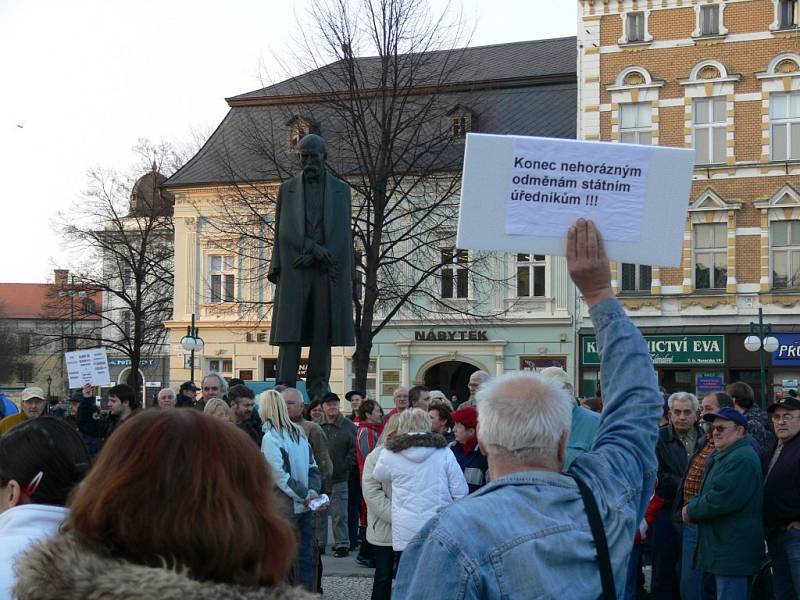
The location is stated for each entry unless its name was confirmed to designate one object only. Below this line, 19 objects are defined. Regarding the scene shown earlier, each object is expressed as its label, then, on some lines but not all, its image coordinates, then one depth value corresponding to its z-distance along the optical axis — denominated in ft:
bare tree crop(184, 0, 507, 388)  89.20
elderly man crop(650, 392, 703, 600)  31.07
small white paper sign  48.60
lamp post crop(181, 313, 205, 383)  105.60
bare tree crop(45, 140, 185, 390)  151.23
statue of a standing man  35.78
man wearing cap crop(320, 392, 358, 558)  42.32
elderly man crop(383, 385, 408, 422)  44.34
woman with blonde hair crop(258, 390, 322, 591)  27.14
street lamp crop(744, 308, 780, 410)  91.50
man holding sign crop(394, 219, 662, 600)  9.21
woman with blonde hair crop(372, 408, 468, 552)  25.96
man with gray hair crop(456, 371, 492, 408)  37.97
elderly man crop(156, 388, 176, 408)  34.60
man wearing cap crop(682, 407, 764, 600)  25.64
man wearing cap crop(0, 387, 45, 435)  37.55
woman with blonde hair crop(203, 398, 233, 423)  25.10
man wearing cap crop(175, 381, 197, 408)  38.48
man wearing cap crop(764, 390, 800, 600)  25.13
